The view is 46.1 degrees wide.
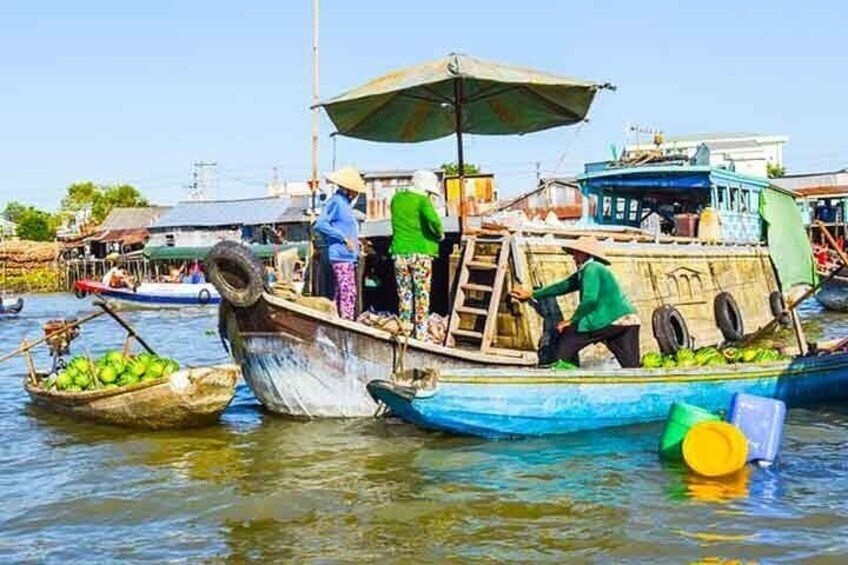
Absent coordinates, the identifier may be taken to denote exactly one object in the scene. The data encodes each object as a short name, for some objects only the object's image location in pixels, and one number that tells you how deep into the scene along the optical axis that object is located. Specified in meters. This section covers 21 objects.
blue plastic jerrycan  7.52
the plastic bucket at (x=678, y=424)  7.61
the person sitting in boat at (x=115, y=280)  37.62
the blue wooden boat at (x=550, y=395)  8.06
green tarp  17.66
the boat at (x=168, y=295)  35.00
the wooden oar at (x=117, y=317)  10.04
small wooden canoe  9.09
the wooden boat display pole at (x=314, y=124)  10.69
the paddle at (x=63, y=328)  10.78
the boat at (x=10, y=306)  32.16
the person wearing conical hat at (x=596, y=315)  8.88
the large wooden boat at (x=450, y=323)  8.94
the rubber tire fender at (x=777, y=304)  16.62
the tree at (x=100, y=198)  71.06
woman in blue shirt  9.50
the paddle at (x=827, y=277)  9.65
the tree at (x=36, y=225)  71.31
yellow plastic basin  7.17
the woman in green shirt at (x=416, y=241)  9.40
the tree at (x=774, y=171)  56.10
